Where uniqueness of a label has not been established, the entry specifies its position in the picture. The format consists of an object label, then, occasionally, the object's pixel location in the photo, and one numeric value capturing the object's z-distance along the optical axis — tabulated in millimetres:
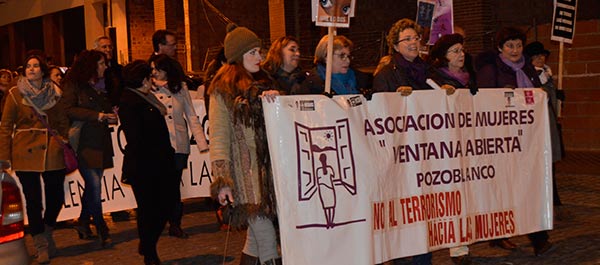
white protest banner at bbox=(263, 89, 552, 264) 6043
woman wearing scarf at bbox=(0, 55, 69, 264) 8711
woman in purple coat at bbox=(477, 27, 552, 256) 8297
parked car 5297
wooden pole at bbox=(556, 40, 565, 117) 9244
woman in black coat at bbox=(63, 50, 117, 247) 9281
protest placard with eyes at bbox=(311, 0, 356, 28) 6836
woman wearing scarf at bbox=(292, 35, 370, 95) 7207
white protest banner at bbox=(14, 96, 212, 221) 10305
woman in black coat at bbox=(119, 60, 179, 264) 7816
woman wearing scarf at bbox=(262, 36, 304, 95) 8180
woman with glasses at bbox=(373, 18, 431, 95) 7039
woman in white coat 8758
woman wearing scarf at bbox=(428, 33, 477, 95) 7453
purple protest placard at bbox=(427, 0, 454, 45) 10969
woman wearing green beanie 6008
